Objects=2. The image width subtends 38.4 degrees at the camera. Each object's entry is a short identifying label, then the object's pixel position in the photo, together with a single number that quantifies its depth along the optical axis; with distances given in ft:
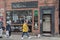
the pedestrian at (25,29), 25.07
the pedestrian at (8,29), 25.43
